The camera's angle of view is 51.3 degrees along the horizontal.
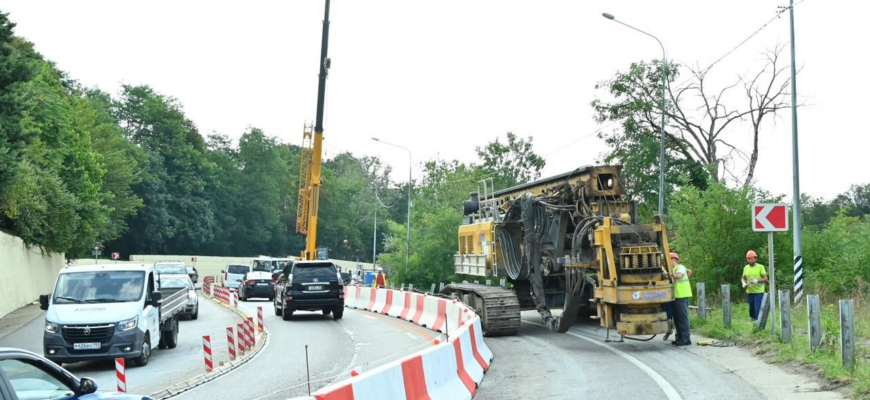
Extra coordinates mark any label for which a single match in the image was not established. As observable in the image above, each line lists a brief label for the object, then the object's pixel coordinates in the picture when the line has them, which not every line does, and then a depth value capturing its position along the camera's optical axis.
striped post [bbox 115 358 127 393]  11.12
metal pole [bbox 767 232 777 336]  16.23
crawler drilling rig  16.31
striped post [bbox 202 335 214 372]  14.55
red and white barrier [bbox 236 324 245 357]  17.32
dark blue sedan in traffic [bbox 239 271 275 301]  42.84
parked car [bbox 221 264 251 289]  55.41
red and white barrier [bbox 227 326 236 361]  15.88
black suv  26.88
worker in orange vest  42.62
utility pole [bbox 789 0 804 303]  20.64
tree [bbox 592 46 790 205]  42.19
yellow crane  33.25
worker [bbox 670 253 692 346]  16.62
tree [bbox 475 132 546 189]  69.00
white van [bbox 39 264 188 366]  15.75
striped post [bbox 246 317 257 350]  18.23
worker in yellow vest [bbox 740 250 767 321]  18.03
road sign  16.50
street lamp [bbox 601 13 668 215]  25.81
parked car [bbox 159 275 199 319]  28.03
